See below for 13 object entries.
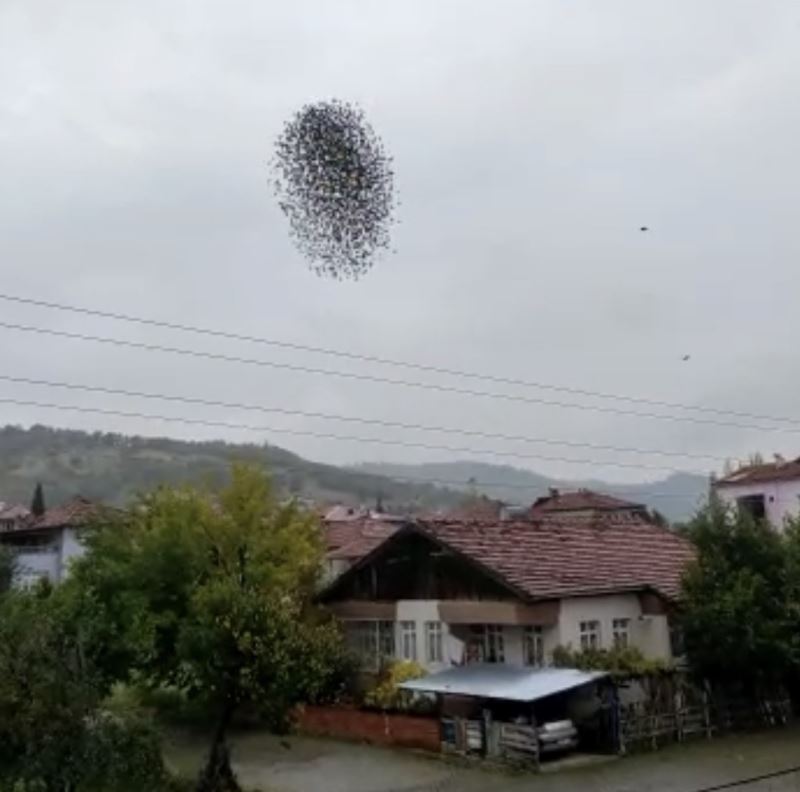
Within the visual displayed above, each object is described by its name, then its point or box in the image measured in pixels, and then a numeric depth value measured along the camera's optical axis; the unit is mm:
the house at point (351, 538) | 38969
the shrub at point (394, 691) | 26625
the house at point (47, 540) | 49319
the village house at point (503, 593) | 26094
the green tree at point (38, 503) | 61206
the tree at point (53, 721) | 14719
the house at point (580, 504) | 54969
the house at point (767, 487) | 47750
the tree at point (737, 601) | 25234
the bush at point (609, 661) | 24750
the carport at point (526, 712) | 22812
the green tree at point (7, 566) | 30025
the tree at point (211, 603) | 19047
